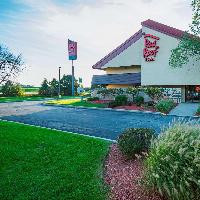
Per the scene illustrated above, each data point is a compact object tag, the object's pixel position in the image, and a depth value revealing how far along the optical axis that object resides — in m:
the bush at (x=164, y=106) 18.10
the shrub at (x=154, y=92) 22.55
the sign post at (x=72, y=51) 40.30
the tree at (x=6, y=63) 16.19
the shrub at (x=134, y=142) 6.30
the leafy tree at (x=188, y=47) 20.12
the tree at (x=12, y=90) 42.19
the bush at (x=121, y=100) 21.56
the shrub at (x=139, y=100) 22.20
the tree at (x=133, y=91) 23.99
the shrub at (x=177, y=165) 3.97
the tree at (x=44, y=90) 44.68
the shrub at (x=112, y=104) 21.28
